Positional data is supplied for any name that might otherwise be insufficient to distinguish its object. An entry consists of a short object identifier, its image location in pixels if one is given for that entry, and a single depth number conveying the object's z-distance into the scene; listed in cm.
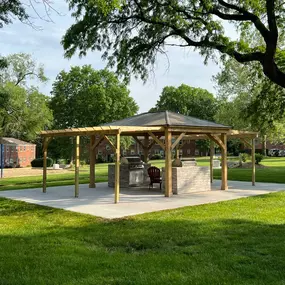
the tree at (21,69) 3322
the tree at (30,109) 3134
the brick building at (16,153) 4584
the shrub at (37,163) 4183
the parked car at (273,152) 6104
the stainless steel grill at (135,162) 1560
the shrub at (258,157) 2976
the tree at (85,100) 4638
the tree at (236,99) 3191
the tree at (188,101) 6988
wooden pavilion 1141
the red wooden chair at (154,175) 1413
